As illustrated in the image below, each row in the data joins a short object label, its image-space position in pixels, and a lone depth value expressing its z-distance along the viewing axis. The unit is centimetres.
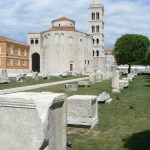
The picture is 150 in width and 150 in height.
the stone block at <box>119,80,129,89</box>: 1246
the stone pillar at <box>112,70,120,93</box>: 1086
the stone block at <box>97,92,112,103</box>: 742
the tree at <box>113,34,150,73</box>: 3486
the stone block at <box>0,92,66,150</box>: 235
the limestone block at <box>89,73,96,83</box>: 1701
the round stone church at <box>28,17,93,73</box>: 4137
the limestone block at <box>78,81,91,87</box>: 1404
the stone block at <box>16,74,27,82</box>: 1820
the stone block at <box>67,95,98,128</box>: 485
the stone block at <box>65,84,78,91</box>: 1153
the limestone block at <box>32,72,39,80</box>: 2116
